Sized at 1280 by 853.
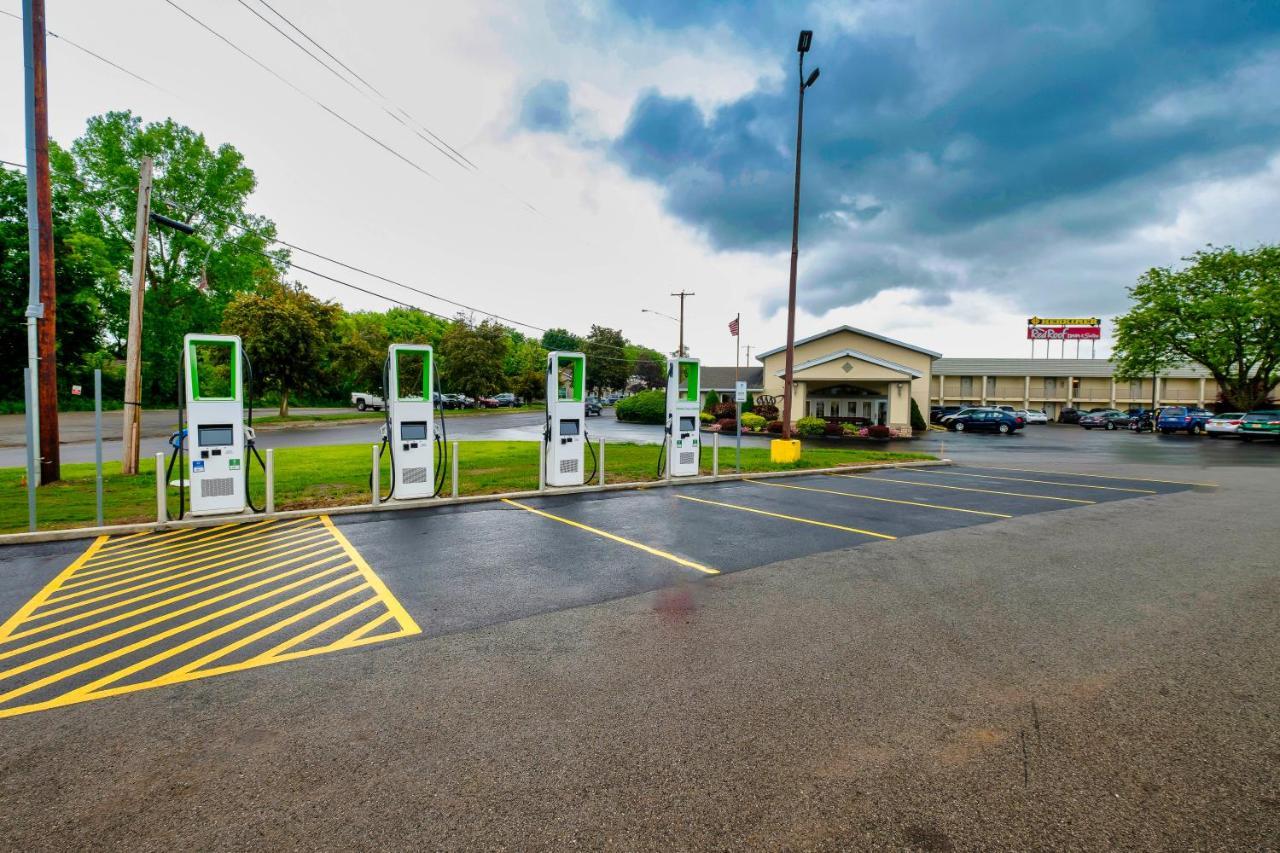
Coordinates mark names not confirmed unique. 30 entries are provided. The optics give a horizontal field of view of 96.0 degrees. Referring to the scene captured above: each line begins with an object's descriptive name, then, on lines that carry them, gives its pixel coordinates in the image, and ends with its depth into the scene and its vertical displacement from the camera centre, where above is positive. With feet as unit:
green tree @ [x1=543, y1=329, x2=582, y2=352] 334.28 +37.85
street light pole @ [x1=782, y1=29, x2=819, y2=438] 47.29 +13.76
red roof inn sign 212.43 +29.98
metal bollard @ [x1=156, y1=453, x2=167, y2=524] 26.02 -4.60
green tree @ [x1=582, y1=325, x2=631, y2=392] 277.44 +22.52
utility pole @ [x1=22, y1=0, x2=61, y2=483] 34.46 +10.28
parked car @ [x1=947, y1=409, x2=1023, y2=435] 123.95 -2.75
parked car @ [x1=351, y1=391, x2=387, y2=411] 153.48 -0.08
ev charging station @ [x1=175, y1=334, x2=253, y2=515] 27.89 -2.15
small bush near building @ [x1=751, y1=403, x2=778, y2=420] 116.77 -1.00
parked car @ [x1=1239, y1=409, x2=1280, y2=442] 92.22 -2.03
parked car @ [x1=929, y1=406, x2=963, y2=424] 144.77 -1.20
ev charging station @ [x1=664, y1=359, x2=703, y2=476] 42.65 -1.55
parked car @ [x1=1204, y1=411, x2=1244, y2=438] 107.86 -2.60
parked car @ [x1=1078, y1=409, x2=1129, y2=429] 146.82 -2.54
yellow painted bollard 53.62 -4.15
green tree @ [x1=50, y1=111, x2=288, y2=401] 115.24 +38.96
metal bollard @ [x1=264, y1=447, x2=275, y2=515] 28.45 -4.44
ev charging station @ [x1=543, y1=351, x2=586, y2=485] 37.42 -1.66
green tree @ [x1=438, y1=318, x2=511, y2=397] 167.84 +13.25
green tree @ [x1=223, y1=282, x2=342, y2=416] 101.65 +11.54
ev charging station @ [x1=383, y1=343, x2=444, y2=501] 32.83 -1.97
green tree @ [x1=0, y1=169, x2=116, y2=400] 88.94 +17.85
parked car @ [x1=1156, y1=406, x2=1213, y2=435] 119.03 -2.05
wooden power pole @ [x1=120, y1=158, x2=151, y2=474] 38.68 +4.00
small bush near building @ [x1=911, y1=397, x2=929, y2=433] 119.39 -2.68
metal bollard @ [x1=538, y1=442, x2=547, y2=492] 37.06 -4.14
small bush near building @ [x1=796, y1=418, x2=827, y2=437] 98.78 -3.45
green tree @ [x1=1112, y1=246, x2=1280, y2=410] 120.78 +19.50
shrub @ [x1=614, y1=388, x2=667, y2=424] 130.21 -0.79
